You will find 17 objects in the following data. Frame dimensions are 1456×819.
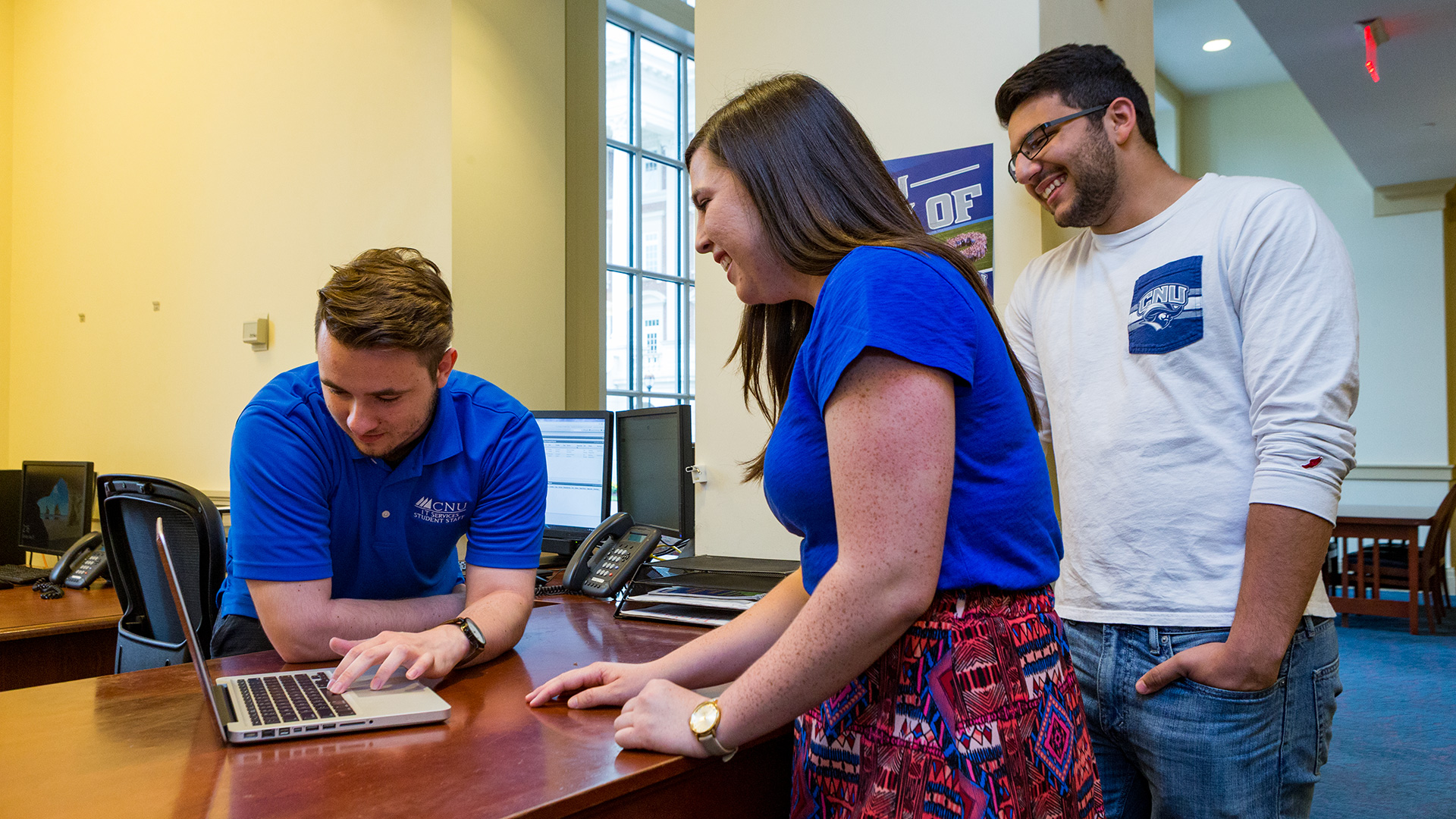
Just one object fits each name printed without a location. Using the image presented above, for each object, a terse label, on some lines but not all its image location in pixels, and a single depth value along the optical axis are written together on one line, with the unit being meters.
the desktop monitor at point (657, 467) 2.59
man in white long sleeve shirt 1.25
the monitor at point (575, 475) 2.95
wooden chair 6.09
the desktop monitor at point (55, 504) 3.90
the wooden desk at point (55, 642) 2.74
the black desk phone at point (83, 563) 3.44
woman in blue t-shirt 0.87
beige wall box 4.25
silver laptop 1.02
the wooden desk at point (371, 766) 0.85
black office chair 2.32
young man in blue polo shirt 1.42
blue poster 2.00
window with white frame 7.32
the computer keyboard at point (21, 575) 3.57
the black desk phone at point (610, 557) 2.06
